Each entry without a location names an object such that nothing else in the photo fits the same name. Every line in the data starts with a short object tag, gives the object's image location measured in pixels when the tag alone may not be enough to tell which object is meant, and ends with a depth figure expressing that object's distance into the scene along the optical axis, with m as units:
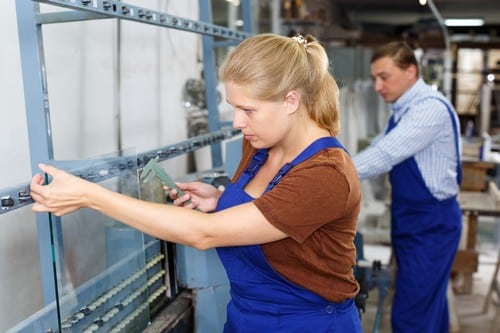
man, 2.19
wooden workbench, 3.02
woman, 1.02
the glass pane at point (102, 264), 1.06
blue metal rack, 1.05
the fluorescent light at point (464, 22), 8.70
